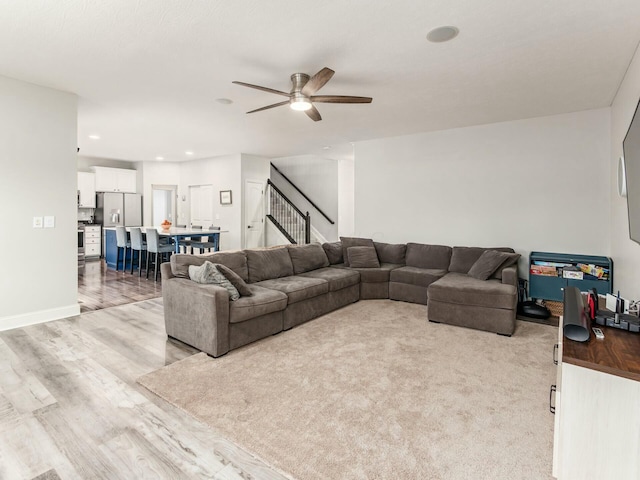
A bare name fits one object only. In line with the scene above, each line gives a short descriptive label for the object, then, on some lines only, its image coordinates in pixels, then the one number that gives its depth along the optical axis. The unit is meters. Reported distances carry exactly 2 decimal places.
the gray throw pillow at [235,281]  3.34
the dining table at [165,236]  6.70
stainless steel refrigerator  8.91
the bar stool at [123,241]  7.10
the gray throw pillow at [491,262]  4.37
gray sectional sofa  3.18
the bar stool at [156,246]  6.33
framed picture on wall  8.55
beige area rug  1.82
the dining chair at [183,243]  6.87
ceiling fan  3.20
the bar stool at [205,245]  6.98
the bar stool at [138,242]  6.73
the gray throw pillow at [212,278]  3.24
